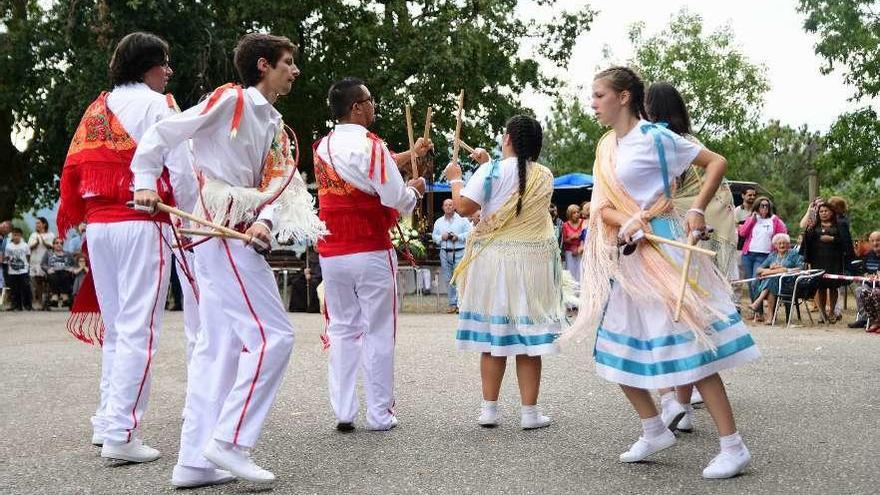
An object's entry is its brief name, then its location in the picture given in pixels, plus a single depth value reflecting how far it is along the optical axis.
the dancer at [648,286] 4.57
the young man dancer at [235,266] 4.39
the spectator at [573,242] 18.03
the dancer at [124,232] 5.10
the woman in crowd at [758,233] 14.65
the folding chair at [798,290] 13.53
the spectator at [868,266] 13.36
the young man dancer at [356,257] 5.77
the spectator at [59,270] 19.50
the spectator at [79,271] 19.16
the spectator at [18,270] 18.95
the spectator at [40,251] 19.94
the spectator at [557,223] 17.89
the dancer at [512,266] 5.92
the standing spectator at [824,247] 13.77
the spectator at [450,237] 16.89
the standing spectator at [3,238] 19.16
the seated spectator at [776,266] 13.96
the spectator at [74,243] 19.58
